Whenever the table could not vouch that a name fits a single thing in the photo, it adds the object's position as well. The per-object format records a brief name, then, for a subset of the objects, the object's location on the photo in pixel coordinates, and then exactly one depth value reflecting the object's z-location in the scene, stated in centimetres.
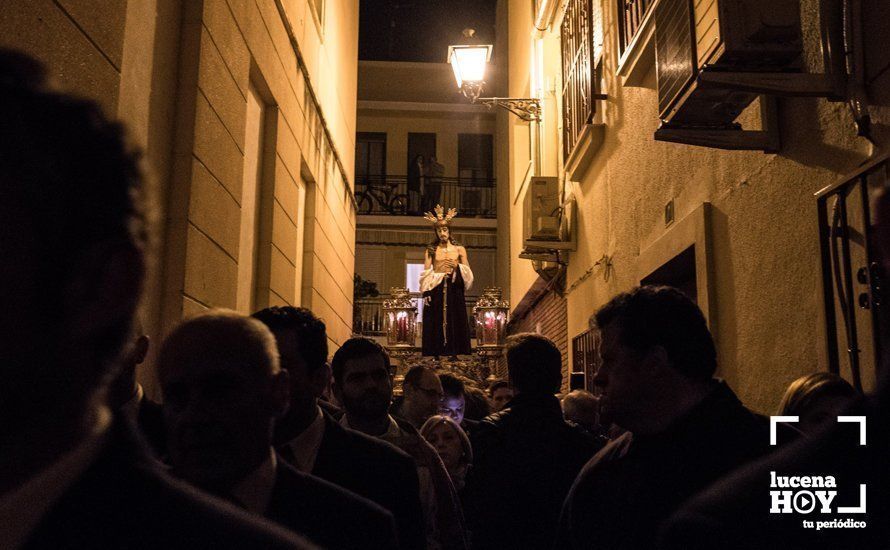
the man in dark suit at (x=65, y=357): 71
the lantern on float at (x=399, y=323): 1548
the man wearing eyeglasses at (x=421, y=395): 557
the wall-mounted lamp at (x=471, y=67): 1208
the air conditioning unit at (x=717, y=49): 391
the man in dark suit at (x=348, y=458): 266
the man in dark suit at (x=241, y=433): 173
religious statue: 1523
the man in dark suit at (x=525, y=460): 361
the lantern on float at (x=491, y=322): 1563
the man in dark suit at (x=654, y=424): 198
